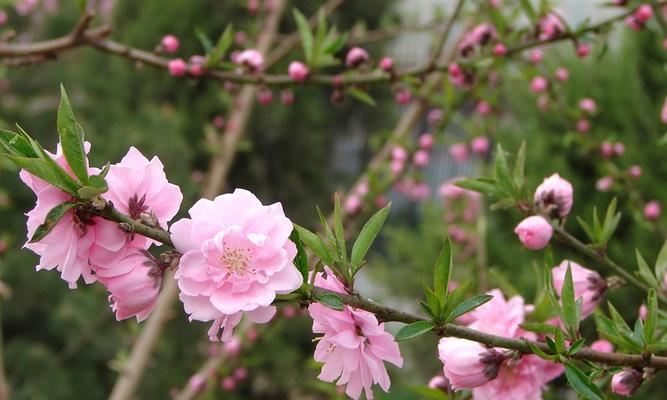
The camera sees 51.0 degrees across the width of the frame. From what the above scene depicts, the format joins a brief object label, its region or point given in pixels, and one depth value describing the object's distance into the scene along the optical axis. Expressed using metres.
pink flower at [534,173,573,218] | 0.77
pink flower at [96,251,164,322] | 0.53
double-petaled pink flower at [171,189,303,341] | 0.50
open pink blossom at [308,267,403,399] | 0.55
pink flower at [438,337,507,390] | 0.59
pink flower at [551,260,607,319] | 0.75
